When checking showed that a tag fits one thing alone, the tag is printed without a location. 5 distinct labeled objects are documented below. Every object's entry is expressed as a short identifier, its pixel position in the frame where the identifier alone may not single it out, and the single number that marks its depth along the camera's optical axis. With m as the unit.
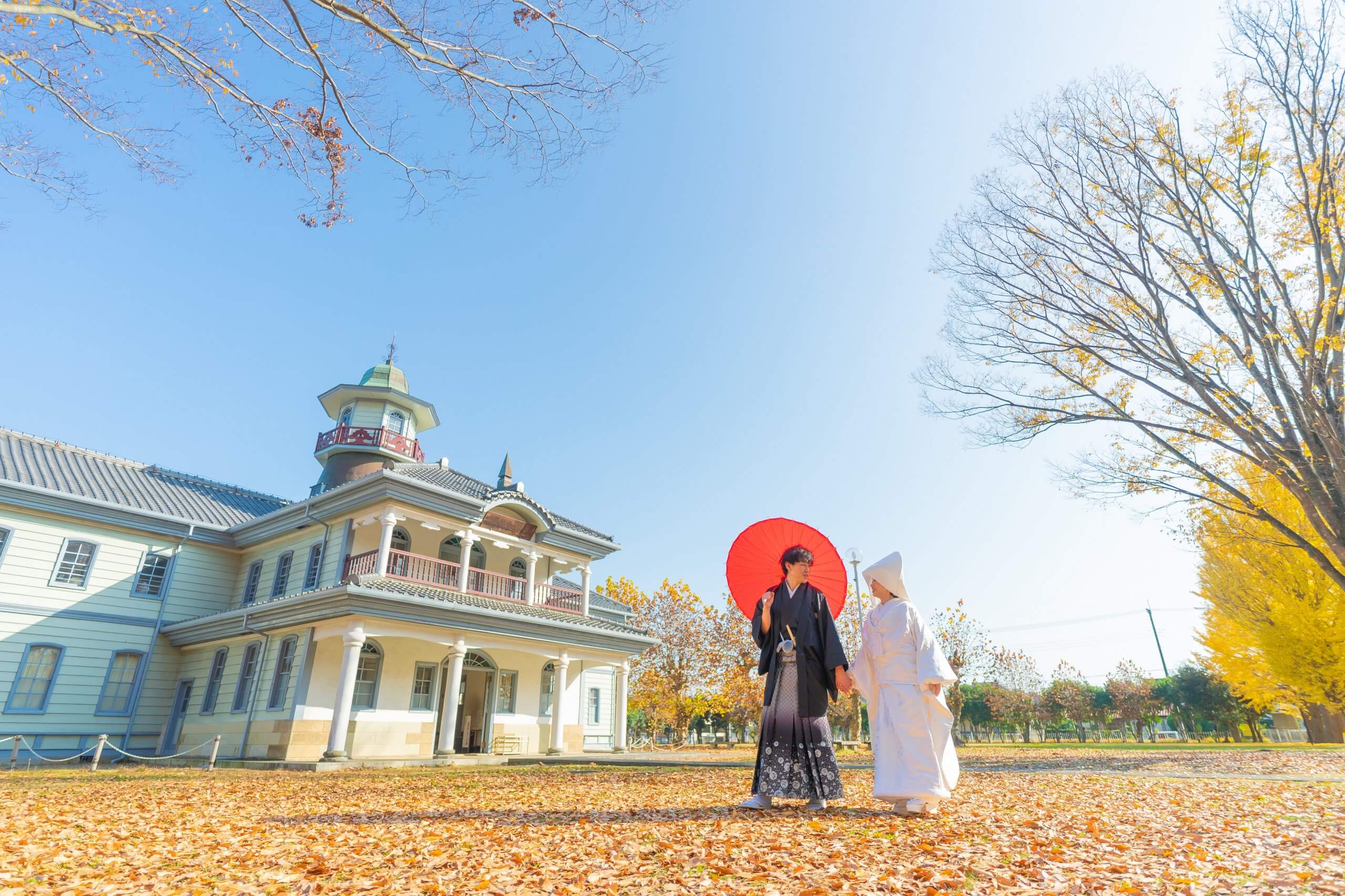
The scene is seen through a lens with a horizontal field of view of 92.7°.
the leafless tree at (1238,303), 8.62
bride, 4.69
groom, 5.06
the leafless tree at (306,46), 5.45
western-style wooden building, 14.59
